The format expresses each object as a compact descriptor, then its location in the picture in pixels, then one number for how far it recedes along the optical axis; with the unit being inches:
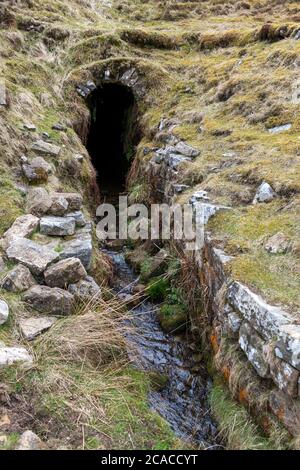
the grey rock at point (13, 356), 152.6
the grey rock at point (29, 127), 340.8
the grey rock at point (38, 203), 260.1
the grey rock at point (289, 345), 130.1
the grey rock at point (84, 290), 209.3
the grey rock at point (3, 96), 337.4
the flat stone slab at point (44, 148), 328.5
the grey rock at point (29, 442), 122.3
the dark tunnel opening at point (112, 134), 509.4
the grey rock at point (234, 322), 169.9
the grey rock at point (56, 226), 244.2
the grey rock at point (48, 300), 193.5
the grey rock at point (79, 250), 229.9
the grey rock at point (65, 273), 207.3
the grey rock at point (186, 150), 321.4
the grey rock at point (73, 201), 272.4
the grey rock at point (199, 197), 251.6
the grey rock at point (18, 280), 196.5
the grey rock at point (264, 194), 230.5
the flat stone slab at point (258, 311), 145.2
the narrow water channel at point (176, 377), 173.0
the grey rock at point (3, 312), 175.0
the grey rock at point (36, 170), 299.6
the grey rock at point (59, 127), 378.1
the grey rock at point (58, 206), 261.0
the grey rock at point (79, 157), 367.8
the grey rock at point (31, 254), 209.3
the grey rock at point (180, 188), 292.0
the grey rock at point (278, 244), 186.7
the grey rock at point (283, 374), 131.2
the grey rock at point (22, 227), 230.5
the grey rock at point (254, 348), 148.9
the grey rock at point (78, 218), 264.4
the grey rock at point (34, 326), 175.0
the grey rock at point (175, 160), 318.3
